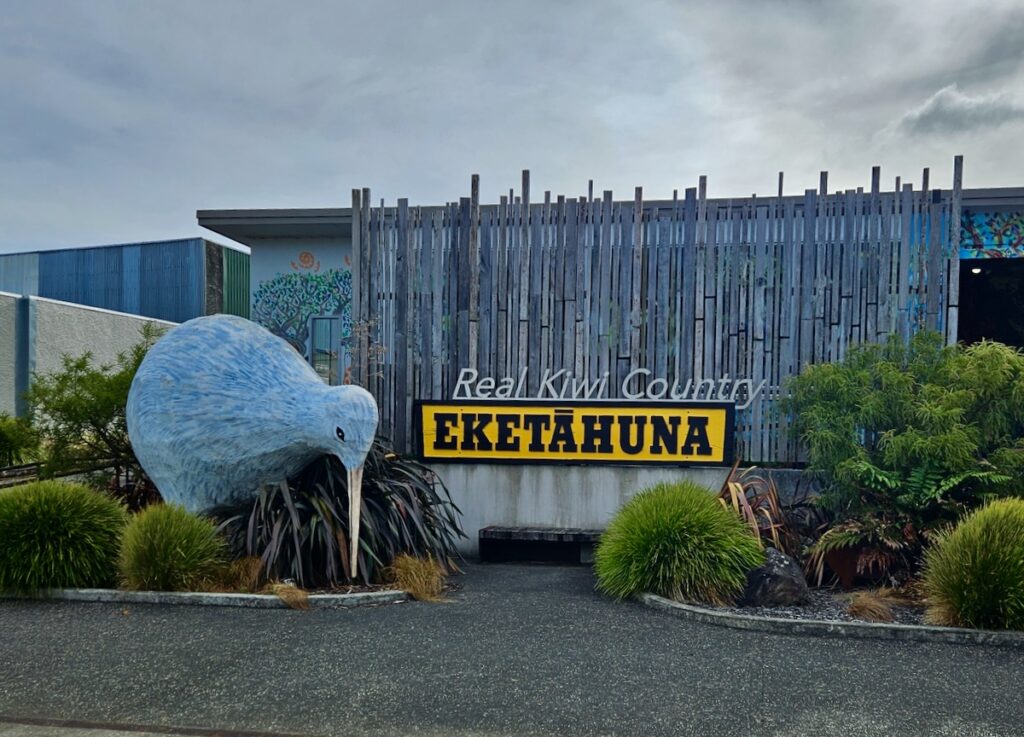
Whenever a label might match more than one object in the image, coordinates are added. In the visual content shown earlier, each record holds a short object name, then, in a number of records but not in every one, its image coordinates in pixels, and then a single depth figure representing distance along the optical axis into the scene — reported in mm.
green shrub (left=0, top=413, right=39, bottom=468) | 12602
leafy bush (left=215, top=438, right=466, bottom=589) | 7055
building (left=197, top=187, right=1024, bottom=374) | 14383
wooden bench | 8688
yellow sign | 8891
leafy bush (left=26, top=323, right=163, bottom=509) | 9281
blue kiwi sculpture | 7145
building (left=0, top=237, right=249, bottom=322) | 26031
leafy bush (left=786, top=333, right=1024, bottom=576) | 7016
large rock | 6602
